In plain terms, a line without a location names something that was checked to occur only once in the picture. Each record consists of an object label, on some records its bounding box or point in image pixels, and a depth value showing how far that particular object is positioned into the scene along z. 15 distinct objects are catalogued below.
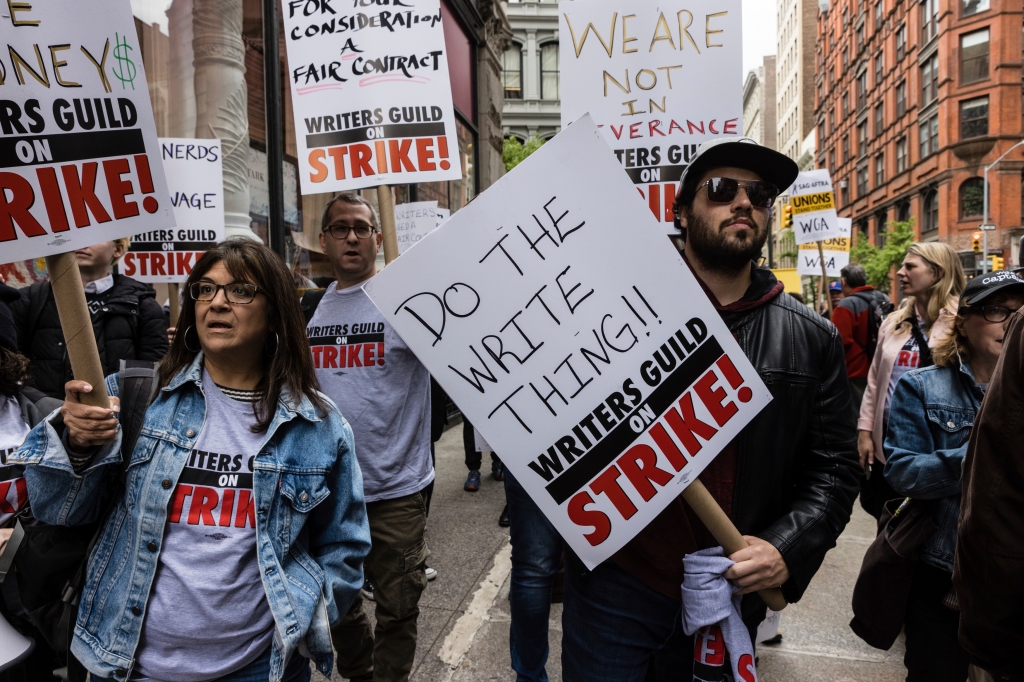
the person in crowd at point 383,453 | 2.99
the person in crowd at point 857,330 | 6.59
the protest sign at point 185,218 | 4.37
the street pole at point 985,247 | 32.66
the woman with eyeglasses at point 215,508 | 1.77
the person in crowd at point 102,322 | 3.51
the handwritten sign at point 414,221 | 7.29
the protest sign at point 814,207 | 9.72
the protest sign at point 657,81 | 3.69
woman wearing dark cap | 2.61
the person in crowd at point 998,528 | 1.42
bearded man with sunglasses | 1.97
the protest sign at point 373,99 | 3.57
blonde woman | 4.32
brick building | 38.19
